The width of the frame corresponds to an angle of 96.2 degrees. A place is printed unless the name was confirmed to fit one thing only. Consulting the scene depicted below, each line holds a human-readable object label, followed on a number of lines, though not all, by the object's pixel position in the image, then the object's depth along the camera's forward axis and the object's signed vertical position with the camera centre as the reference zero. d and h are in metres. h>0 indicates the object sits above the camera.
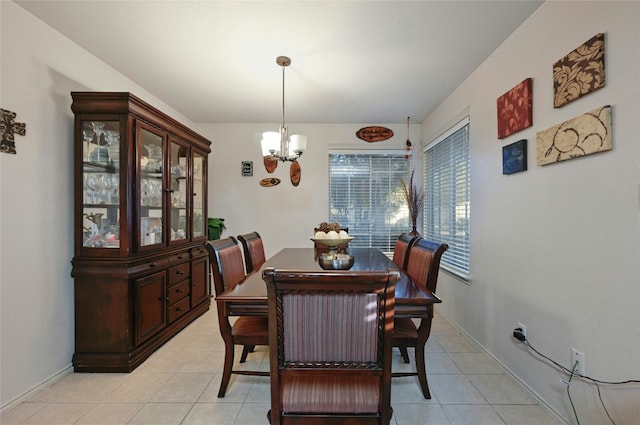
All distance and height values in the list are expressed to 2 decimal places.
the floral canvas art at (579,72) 1.37 +0.71
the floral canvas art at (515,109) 1.87 +0.70
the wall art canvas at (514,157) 1.92 +0.37
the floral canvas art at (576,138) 1.35 +0.38
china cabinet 2.12 -0.19
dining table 1.40 -0.44
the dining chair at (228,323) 1.75 -0.74
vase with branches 3.96 +0.18
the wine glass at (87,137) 2.15 +0.56
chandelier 2.41 +0.58
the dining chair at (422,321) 1.71 -0.65
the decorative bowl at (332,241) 2.17 -0.23
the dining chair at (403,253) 2.27 -0.36
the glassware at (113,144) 2.20 +0.52
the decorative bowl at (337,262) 1.87 -0.34
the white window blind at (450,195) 2.88 +0.18
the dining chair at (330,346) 0.97 -0.49
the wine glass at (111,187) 2.21 +0.19
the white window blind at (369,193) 4.26 +0.26
